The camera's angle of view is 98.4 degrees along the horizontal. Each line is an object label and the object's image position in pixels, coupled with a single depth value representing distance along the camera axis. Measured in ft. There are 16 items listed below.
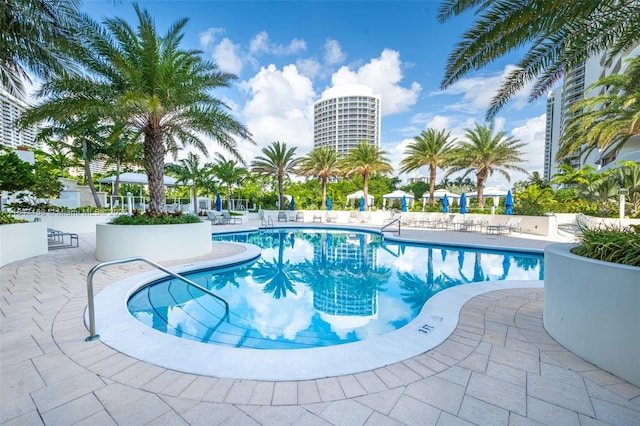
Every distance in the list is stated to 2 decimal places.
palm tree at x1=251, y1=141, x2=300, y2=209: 80.94
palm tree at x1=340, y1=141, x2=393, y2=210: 80.59
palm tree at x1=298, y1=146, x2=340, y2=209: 85.97
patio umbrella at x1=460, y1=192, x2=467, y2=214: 60.54
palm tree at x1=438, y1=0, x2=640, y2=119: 12.92
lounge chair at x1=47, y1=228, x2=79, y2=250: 33.46
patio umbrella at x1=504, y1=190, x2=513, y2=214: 52.65
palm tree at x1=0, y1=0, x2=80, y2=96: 18.40
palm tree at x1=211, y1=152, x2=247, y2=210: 86.63
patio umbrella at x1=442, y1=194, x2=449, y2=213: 64.18
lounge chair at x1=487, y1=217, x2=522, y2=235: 48.19
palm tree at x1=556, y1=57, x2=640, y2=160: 39.81
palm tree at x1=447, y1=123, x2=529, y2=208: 68.85
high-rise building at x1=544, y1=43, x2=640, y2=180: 78.54
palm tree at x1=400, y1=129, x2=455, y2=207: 72.59
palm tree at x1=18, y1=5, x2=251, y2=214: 24.80
